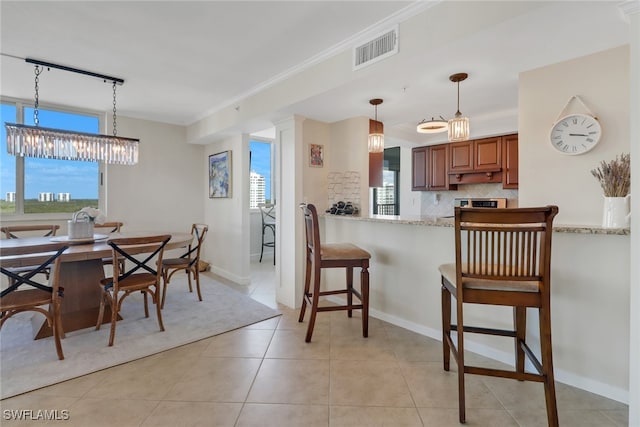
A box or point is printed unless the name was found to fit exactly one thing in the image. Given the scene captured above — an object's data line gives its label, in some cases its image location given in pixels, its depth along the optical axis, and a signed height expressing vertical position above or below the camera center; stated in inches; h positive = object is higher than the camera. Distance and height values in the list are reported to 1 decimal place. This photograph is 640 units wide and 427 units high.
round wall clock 75.6 +21.2
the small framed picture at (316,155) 130.6 +26.3
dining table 94.9 -23.9
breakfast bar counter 65.6 -23.3
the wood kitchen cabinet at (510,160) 161.2 +29.4
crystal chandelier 103.7 +27.6
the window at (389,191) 268.7 +20.5
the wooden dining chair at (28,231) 119.3 -8.1
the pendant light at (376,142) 120.3 +29.6
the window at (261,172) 229.5 +33.1
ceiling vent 78.4 +46.2
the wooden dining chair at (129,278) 91.2 -22.0
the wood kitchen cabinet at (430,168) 190.6 +30.5
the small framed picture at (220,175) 172.2 +23.7
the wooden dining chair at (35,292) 77.6 -22.5
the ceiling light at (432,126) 117.3 +35.7
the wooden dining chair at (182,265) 125.7 -23.0
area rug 77.2 -41.2
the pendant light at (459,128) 103.5 +30.6
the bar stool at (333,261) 95.3 -16.1
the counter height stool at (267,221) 229.3 -6.3
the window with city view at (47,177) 139.7 +18.6
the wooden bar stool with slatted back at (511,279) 56.3 -13.4
